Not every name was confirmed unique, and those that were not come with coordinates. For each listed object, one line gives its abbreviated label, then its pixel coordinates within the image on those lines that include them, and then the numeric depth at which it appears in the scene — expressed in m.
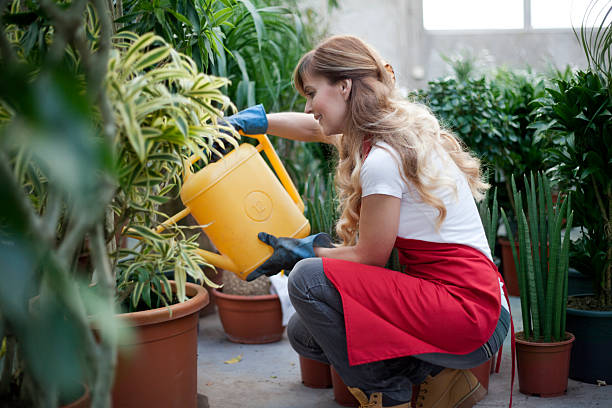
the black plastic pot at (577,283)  2.13
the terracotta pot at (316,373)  1.76
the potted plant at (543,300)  1.62
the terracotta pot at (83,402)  0.93
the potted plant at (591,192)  1.72
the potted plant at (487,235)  1.62
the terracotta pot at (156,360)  1.26
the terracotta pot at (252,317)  2.21
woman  1.29
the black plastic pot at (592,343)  1.70
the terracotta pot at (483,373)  1.61
